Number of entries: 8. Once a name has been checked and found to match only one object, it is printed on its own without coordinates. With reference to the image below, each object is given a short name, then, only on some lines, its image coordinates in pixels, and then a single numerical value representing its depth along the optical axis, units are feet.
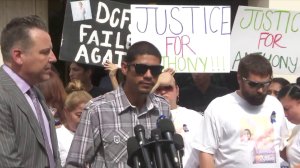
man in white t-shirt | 16.71
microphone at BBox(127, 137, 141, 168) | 11.99
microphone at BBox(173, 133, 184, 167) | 12.24
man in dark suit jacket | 11.74
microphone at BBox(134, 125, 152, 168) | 11.76
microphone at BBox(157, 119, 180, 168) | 11.69
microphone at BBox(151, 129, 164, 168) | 11.69
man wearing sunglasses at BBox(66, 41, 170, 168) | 14.35
